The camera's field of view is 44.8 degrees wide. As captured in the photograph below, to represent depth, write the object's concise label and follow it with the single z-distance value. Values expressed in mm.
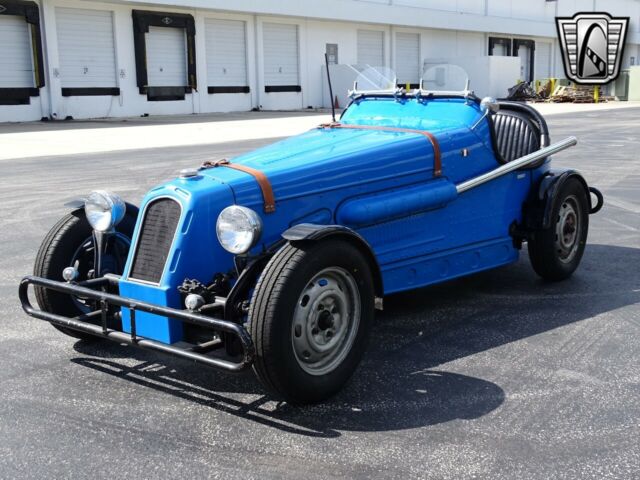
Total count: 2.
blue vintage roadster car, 3838
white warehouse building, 27219
